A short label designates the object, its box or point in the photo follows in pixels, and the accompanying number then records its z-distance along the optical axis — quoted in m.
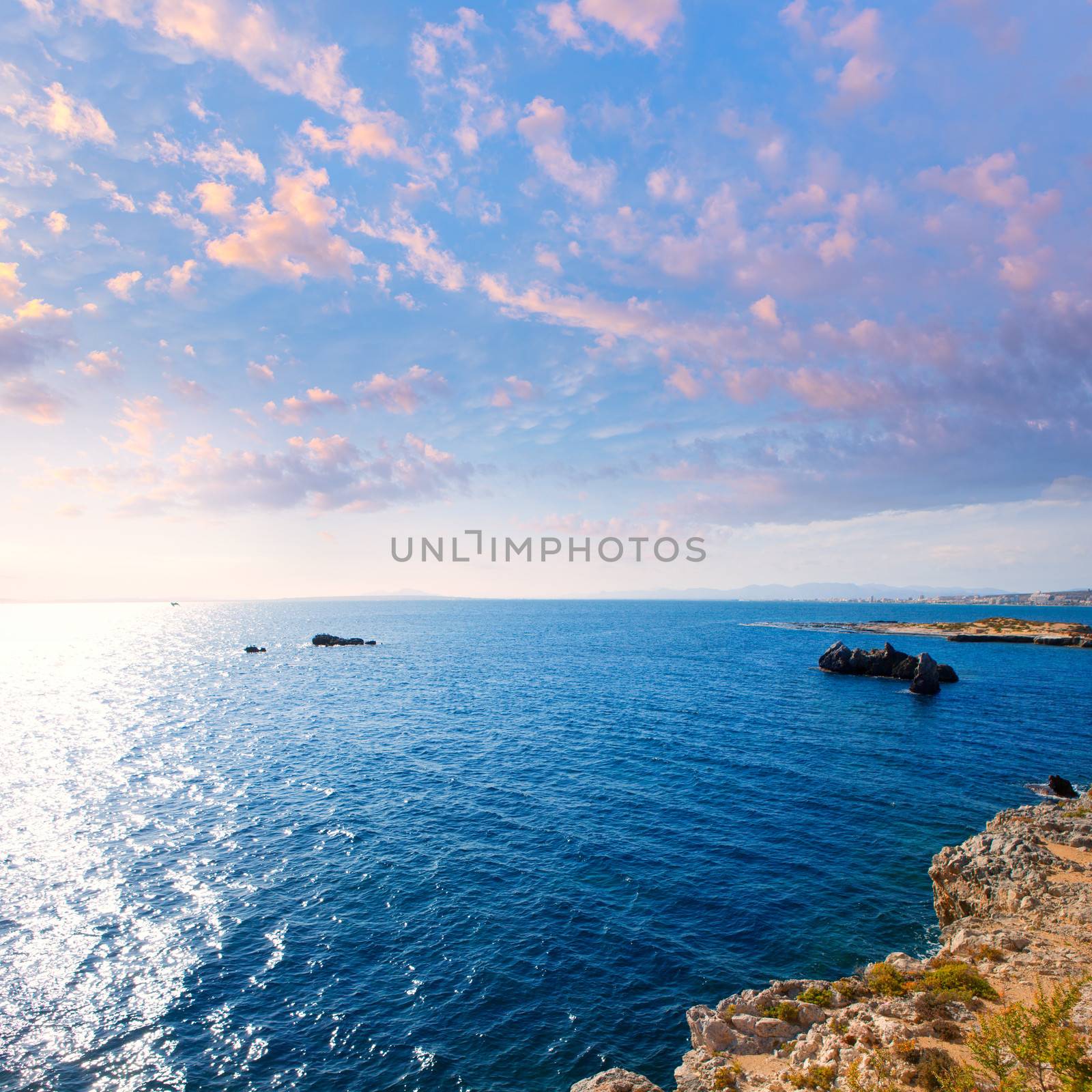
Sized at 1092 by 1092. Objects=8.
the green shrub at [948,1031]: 17.84
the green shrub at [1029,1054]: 14.20
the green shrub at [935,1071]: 15.65
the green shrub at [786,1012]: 21.45
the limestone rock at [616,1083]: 18.73
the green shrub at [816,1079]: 16.89
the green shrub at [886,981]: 21.80
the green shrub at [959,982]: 20.09
